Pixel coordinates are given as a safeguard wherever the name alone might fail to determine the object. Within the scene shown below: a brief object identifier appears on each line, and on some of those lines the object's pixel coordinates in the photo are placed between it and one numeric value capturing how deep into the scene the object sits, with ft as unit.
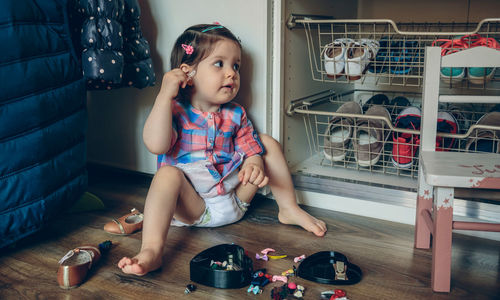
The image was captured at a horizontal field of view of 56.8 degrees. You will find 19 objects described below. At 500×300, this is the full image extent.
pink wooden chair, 3.23
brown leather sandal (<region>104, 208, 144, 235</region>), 4.59
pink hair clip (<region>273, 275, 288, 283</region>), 3.68
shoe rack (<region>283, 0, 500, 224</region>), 4.85
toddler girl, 4.24
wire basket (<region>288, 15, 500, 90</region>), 4.63
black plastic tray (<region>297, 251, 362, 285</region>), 3.62
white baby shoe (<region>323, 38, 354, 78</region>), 4.94
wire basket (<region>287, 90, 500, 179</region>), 5.01
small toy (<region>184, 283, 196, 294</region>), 3.53
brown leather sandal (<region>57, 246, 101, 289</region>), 3.60
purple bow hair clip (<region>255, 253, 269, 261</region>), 4.04
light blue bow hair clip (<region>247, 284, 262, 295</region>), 3.52
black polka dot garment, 4.38
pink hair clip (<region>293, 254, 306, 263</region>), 4.01
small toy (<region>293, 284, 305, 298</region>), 3.46
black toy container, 3.56
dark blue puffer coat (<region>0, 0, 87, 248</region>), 3.78
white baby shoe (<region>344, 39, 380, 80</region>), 4.91
